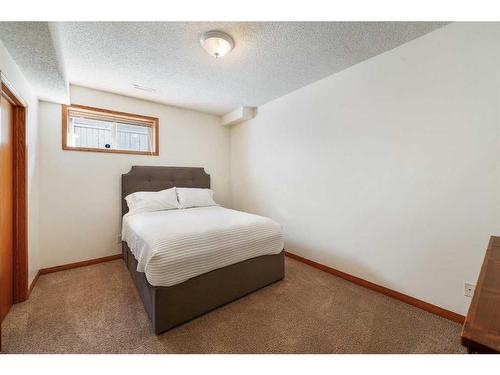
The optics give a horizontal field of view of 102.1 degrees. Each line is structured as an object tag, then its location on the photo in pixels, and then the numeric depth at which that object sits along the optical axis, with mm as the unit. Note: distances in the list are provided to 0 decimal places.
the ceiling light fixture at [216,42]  1639
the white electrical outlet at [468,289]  1524
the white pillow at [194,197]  3061
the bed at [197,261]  1479
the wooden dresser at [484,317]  470
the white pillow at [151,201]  2711
